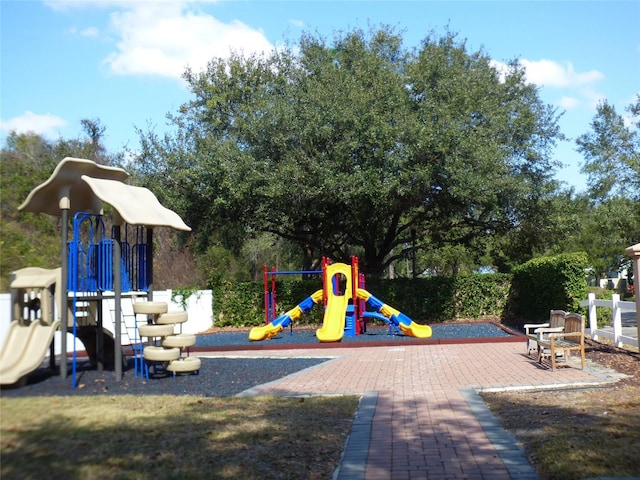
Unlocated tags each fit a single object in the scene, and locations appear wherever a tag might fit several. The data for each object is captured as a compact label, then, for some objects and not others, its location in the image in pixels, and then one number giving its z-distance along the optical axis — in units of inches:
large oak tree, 768.9
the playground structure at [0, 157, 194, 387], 387.5
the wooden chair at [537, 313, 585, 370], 451.1
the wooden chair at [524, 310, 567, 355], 503.8
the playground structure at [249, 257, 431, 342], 728.3
